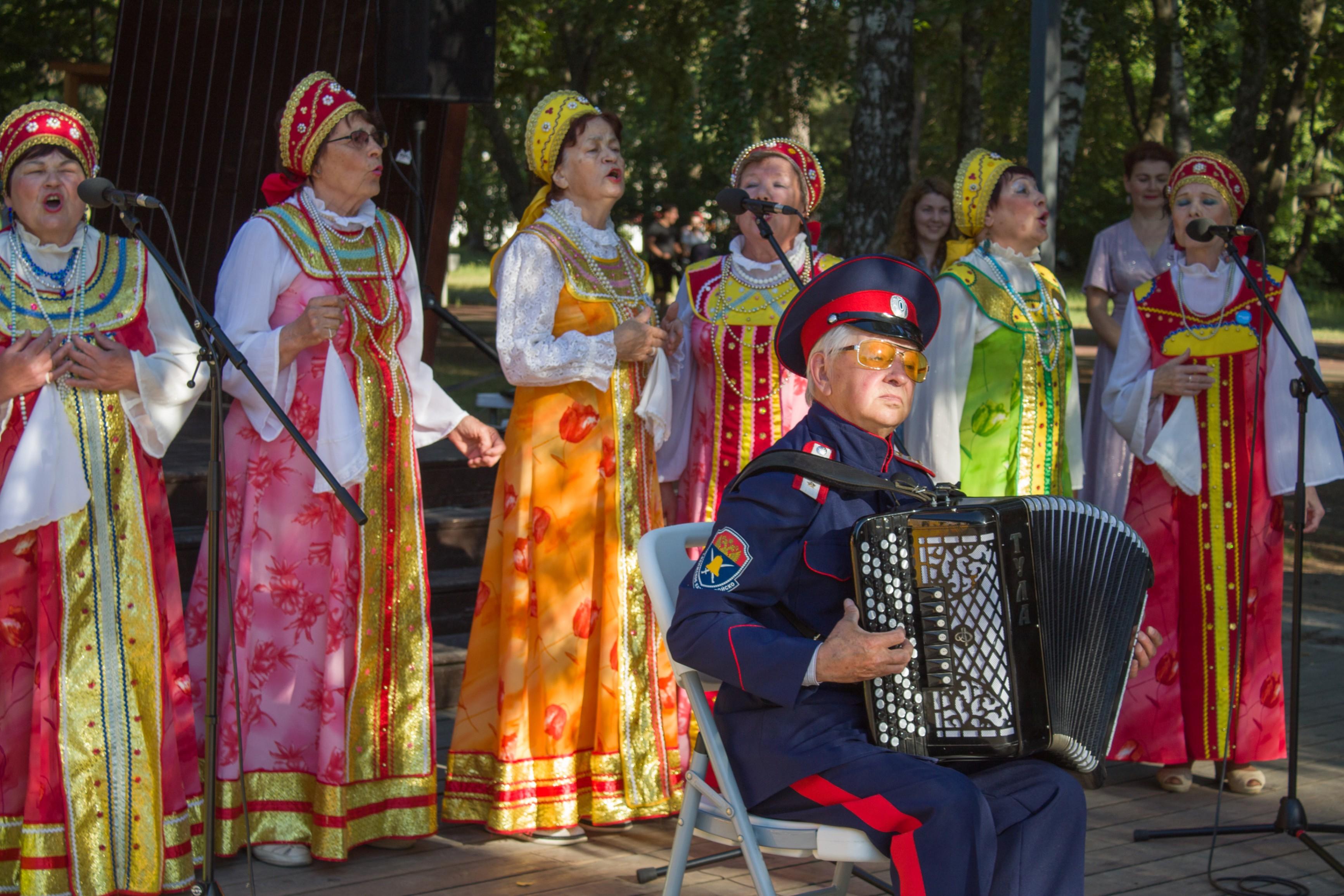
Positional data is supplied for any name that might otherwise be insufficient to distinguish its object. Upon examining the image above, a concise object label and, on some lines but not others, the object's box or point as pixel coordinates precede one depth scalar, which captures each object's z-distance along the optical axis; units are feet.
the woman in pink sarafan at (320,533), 12.65
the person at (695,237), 62.80
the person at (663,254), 58.75
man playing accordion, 8.58
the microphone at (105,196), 10.12
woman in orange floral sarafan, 13.70
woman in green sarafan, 14.57
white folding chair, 9.01
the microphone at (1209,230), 13.26
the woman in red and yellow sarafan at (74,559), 11.48
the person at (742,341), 14.56
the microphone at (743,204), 12.80
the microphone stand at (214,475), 10.19
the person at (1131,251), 18.58
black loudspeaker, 22.94
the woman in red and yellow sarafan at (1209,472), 15.29
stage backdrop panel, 24.86
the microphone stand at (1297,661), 12.71
